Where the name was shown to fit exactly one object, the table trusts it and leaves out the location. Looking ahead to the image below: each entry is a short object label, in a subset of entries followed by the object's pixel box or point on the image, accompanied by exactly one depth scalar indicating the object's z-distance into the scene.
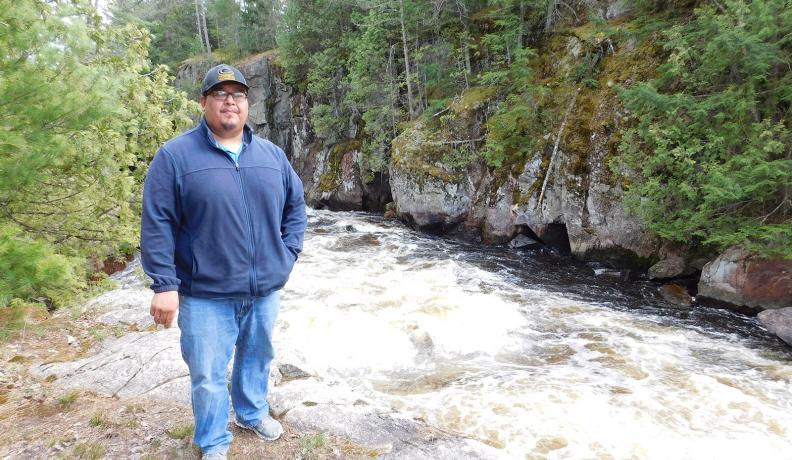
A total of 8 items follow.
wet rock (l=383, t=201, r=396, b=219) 19.91
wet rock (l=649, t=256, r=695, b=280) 10.27
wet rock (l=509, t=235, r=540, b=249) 14.21
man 2.62
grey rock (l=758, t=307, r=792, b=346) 7.30
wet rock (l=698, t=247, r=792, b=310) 8.26
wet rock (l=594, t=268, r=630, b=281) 11.16
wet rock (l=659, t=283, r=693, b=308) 9.35
